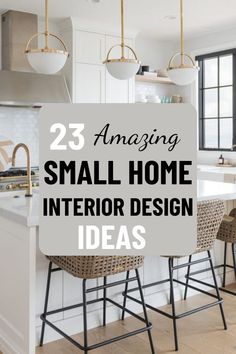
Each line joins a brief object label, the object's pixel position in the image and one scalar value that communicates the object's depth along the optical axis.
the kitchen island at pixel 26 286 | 2.36
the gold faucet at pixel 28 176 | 2.84
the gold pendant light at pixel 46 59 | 2.52
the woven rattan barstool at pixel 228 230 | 3.10
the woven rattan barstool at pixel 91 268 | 2.28
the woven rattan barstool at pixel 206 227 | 2.67
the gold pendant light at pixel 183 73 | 2.98
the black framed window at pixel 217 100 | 5.66
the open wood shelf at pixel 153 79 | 5.64
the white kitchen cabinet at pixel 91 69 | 5.03
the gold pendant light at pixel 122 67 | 2.75
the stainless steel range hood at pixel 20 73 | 4.59
